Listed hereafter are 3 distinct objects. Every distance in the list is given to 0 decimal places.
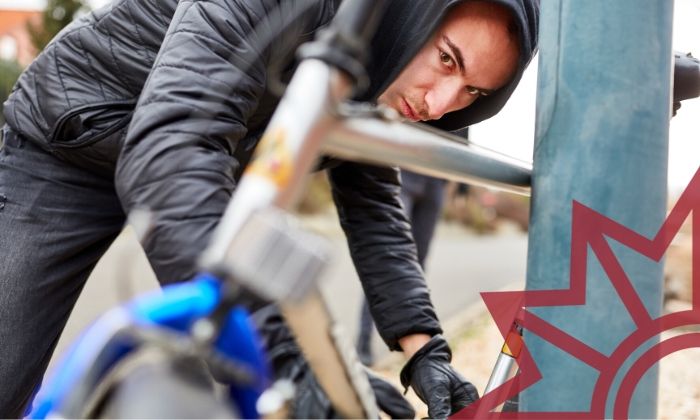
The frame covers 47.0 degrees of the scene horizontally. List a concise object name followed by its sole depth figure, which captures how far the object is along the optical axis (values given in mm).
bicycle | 681
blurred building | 26141
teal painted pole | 997
